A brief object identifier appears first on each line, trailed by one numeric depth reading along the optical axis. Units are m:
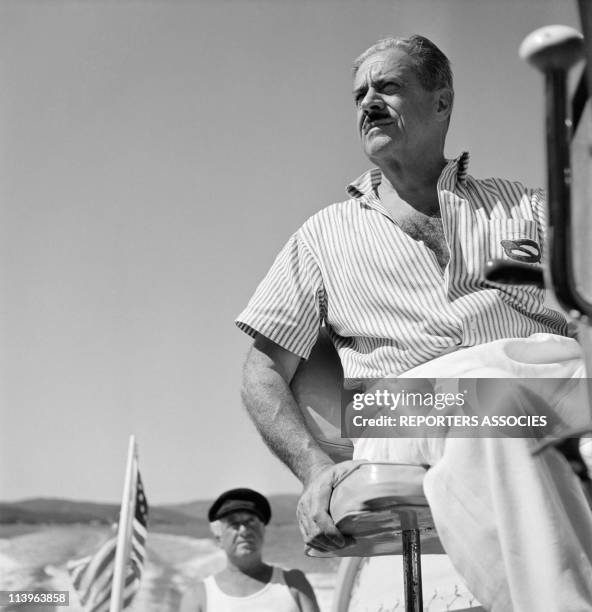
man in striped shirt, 0.85
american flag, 2.70
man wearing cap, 2.44
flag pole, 2.47
